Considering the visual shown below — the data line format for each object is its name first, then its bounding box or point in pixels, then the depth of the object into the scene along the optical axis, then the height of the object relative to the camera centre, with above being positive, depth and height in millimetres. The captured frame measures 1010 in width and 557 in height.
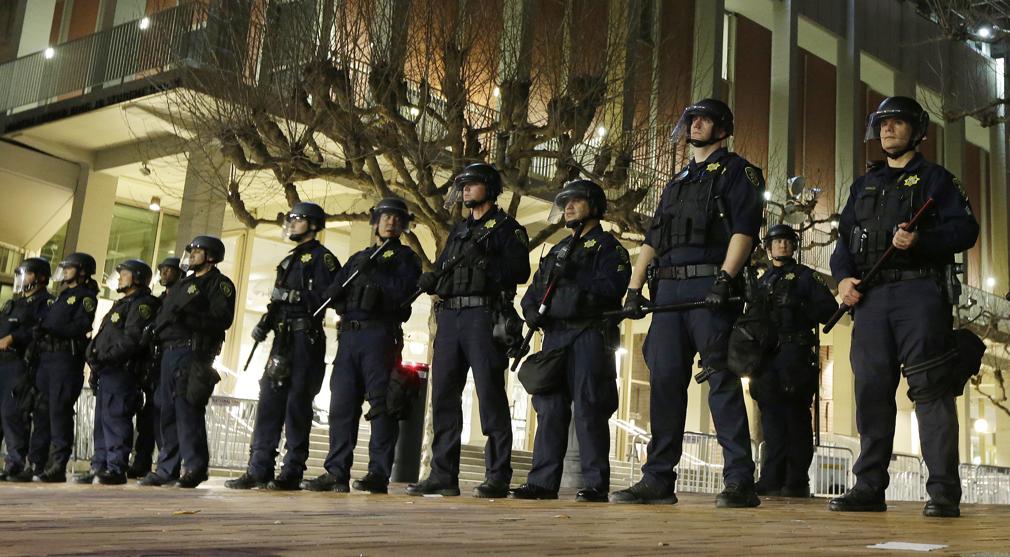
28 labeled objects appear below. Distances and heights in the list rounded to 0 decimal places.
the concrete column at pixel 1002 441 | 34250 +1800
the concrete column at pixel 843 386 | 27516 +2564
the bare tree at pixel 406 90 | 11734 +4086
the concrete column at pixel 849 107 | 27109 +9552
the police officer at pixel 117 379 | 8680 +419
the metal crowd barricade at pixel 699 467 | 15344 +109
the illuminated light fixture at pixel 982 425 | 35281 +2302
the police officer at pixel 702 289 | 5484 +957
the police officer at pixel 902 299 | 5188 +941
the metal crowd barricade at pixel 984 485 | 18438 +194
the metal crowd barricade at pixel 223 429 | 12969 +72
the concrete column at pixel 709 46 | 22625 +9182
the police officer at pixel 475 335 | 6480 +734
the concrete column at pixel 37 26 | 20047 +7468
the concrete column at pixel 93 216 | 18875 +3744
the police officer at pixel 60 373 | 9469 +462
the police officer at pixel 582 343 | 6203 +713
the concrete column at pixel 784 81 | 25141 +9517
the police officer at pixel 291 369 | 7320 +509
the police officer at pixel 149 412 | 9148 +172
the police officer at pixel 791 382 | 8273 +755
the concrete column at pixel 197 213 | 17578 +3674
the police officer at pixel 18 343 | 9914 +730
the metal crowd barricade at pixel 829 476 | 14615 +104
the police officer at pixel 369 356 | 7055 +615
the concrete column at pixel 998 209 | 31938 +8689
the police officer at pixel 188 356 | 7805 +583
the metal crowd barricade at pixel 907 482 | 16797 +130
